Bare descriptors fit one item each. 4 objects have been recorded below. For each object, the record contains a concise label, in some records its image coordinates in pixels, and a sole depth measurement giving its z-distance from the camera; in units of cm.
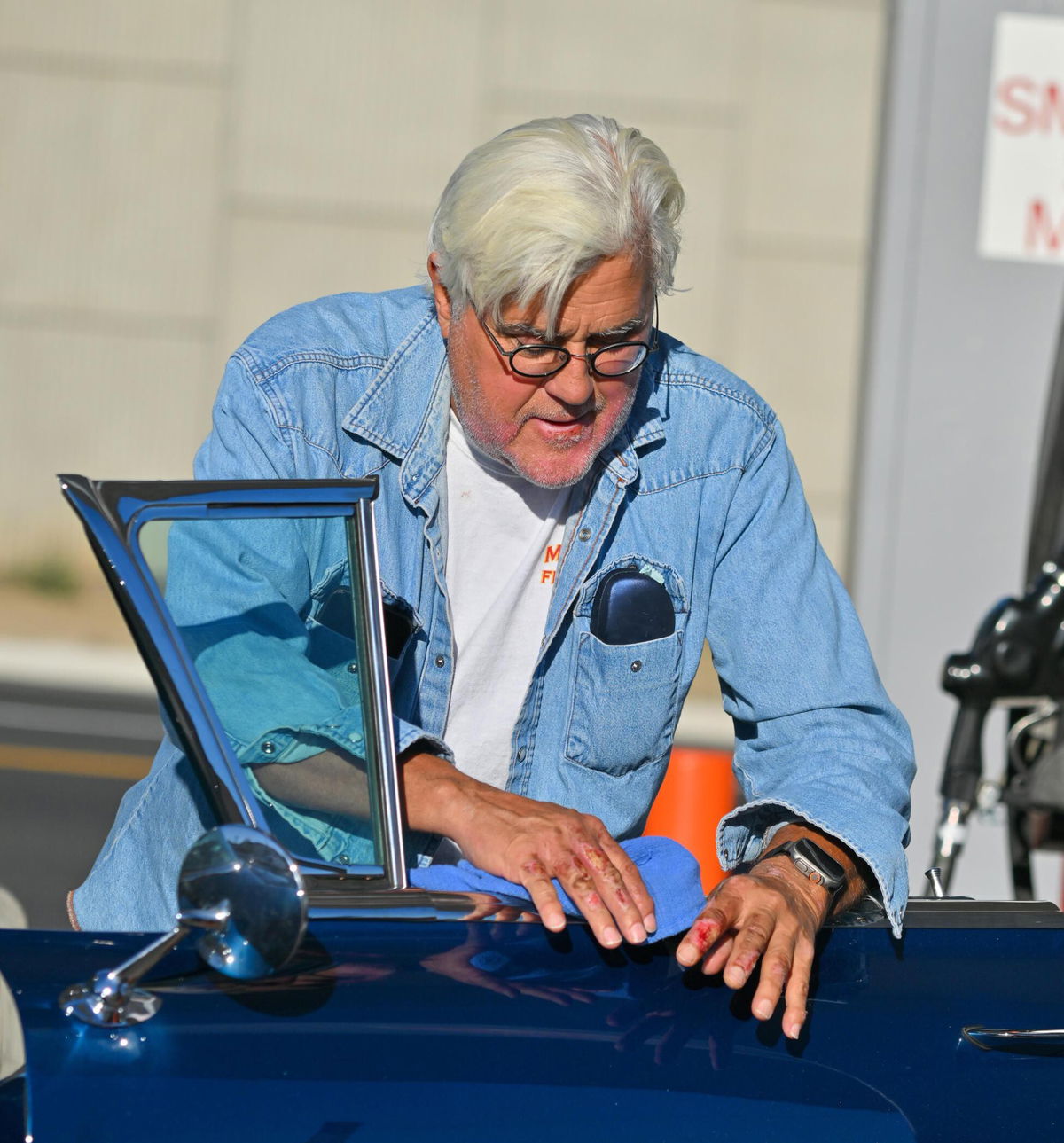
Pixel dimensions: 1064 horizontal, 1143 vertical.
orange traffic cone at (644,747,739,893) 958
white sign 1111
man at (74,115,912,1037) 407
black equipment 793
